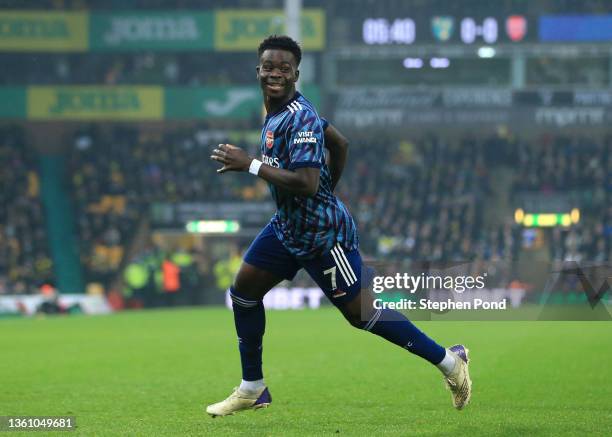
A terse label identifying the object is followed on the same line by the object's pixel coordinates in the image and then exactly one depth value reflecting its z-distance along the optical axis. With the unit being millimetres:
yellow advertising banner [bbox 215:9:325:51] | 34062
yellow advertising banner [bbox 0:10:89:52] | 33906
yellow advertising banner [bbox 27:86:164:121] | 34562
